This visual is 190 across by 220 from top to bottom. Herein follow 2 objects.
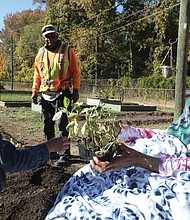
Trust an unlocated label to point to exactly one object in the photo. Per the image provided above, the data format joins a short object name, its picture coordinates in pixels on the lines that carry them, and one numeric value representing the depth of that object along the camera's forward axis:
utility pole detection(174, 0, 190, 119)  4.15
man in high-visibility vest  4.22
